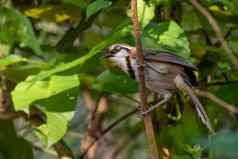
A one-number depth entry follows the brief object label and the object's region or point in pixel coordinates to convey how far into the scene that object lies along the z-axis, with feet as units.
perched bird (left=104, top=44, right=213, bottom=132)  13.70
